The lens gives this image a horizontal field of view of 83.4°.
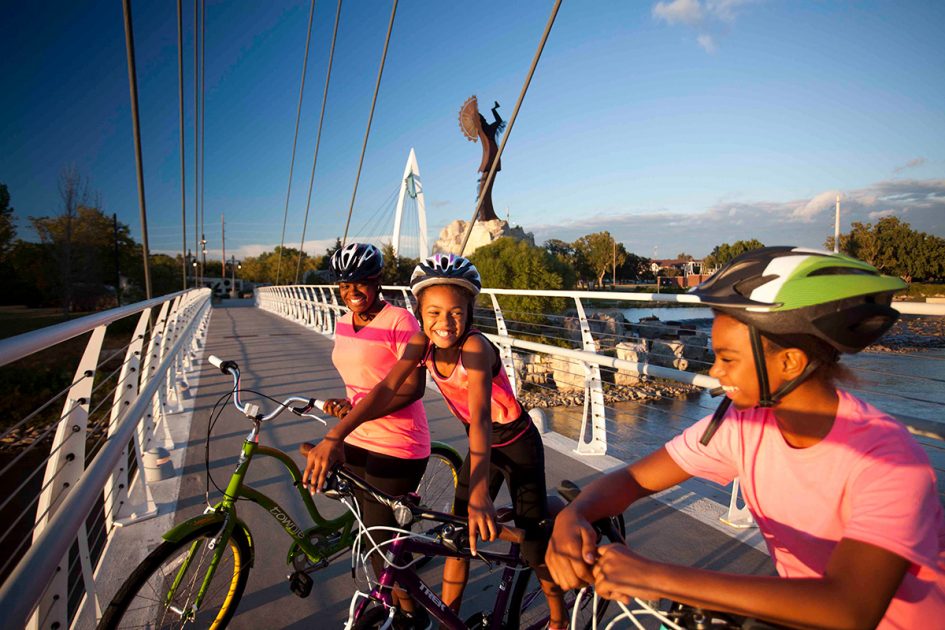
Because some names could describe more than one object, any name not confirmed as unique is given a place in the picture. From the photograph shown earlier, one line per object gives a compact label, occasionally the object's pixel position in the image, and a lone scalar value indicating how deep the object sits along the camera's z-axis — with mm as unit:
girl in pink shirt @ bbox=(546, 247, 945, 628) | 837
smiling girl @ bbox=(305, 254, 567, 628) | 1820
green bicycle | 1862
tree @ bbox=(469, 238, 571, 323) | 51969
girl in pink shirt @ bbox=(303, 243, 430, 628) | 2262
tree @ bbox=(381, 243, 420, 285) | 51884
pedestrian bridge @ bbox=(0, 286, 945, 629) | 1616
